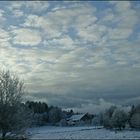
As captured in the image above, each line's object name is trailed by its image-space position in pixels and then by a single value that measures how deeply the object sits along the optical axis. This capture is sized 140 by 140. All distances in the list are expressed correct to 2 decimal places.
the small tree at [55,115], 87.62
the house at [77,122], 90.92
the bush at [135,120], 57.46
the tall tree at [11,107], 21.00
